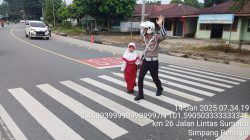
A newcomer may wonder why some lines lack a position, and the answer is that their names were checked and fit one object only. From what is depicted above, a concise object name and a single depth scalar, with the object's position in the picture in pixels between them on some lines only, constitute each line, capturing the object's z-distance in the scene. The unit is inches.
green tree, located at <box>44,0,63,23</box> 2167.3
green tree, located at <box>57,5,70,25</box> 1676.9
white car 927.0
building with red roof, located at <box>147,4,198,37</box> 1268.5
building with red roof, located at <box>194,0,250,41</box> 1009.5
